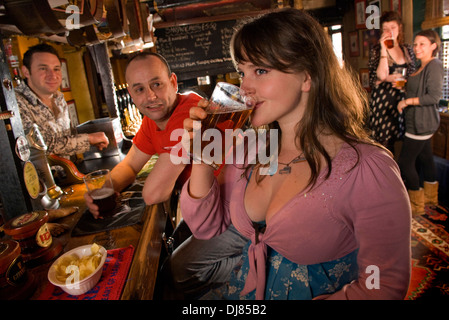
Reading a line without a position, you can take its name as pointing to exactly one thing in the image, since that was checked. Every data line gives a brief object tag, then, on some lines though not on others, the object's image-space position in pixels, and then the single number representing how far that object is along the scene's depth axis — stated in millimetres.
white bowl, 1076
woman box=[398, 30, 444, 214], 3545
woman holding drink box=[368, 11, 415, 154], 3902
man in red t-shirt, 1937
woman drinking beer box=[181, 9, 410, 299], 1131
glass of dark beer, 1726
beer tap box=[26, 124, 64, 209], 1826
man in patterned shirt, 2598
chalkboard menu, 4496
